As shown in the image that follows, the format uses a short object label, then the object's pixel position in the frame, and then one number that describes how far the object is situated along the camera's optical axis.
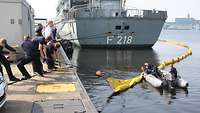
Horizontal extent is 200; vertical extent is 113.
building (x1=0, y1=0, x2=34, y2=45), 20.69
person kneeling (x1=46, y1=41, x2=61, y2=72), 17.59
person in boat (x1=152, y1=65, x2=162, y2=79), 21.08
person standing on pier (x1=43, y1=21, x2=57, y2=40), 19.03
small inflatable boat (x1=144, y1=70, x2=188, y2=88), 19.84
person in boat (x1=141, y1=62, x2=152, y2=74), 21.52
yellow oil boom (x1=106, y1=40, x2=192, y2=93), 19.42
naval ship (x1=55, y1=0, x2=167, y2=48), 44.59
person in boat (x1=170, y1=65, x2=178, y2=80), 20.46
